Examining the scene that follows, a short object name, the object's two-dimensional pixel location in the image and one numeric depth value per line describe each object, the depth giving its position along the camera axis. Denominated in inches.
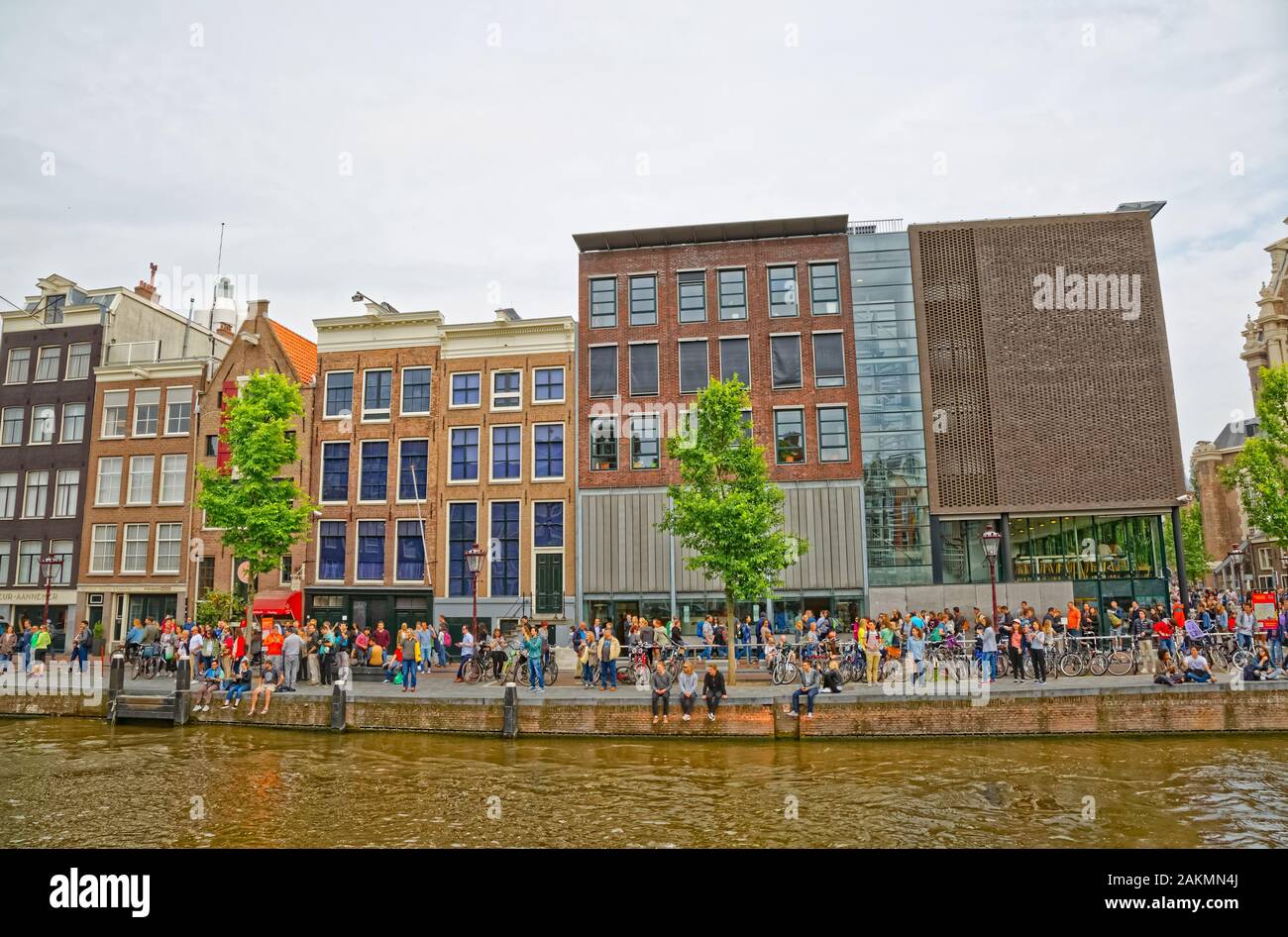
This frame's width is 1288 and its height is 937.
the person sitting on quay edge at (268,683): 871.7
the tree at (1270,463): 1283.2
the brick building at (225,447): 1376.7
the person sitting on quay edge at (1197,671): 774.5
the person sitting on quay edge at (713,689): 776.9
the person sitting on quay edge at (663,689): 781.3
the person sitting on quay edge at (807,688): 764.0
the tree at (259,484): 1123.9
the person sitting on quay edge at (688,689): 778.8
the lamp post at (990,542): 931.3
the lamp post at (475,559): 1001.5
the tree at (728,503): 957.2
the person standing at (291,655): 916.3
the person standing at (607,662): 894.4
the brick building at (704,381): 1282.0
